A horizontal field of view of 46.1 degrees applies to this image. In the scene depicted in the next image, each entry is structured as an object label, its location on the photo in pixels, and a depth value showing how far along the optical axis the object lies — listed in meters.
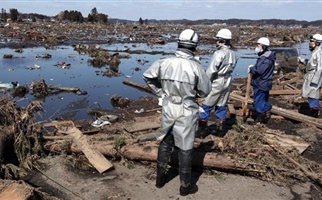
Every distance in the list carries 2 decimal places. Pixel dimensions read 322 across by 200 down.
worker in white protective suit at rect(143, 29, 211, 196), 4.85
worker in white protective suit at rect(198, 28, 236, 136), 7.04
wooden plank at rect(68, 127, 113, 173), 5.91
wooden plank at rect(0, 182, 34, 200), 4.58
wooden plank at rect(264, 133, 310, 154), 6.91
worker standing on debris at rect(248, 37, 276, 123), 7.99
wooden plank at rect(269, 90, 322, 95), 12.02
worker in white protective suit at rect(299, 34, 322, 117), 8.55
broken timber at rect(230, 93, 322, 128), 8.61
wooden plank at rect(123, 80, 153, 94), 13.52
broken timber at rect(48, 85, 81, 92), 12.88
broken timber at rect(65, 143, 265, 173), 5.85
